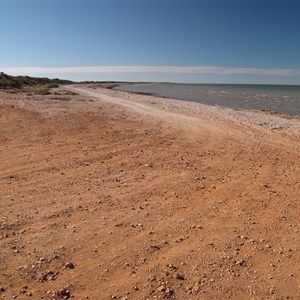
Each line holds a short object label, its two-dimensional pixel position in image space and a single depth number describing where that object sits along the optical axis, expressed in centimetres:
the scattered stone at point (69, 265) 460
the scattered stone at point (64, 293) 404
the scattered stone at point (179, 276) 443
